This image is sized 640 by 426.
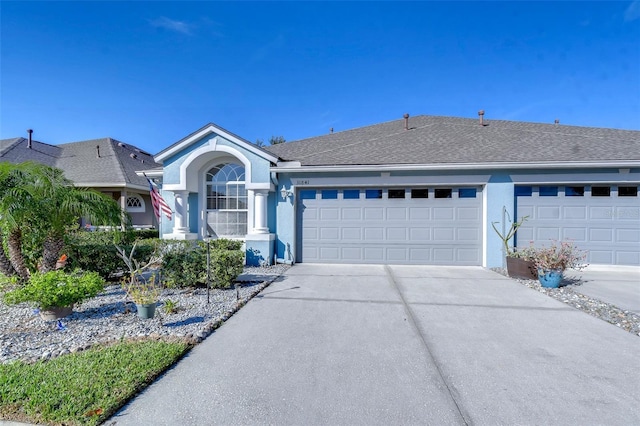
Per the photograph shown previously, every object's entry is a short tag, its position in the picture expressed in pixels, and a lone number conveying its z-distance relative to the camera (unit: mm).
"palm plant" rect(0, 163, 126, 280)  4694
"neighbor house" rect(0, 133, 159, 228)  13648
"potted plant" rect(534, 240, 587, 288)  5965
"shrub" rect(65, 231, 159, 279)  6234
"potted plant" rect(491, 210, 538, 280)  6711
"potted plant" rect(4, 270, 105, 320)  3902
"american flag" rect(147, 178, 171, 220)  8992
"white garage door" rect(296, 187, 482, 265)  8367
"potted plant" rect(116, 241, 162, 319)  4117
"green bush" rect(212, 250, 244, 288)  5742
